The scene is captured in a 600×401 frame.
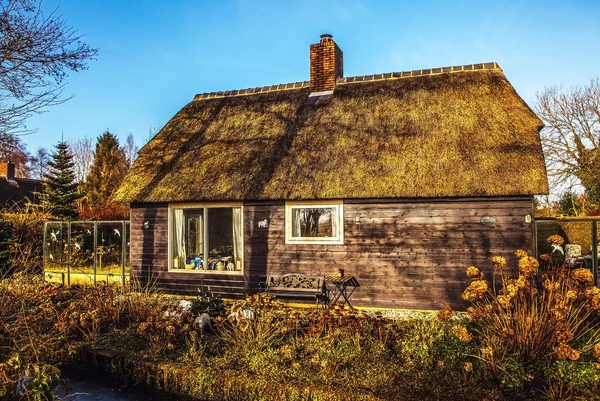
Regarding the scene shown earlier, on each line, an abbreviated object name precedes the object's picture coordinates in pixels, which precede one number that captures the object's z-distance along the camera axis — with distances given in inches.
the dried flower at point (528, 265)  203.9
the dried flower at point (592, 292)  203.2
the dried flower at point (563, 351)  187.8
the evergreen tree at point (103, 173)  1109.1
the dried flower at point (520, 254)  214.8
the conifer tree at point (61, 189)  827.4
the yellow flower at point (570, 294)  196.9
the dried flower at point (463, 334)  207.0
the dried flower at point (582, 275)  205.0
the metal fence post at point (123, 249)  466.4
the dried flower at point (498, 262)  211.6
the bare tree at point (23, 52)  318.7
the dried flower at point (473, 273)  211.8
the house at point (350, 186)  343.6
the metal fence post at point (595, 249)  331.0
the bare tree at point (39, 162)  1978.3
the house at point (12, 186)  1235.9
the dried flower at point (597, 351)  186.9
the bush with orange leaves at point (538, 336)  196.5
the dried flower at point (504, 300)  200.7
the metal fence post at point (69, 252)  503.2
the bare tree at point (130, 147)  1860.1
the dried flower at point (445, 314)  215.6
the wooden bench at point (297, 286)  362.9
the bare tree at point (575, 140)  826.8
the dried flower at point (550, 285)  203.3
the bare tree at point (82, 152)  1895.9
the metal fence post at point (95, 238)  481.1
